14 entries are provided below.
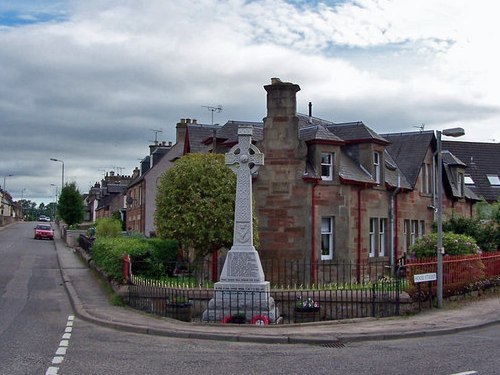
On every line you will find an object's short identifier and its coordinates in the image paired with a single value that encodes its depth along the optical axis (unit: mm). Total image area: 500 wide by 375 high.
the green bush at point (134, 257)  20078
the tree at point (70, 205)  68875
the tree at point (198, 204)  21656
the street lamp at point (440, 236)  17266
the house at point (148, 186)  45469
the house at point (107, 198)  74438
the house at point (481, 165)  46000
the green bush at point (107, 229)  36906
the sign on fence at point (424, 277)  16594
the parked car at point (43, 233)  61156
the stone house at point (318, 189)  23828
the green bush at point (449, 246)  21234
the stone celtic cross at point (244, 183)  16859
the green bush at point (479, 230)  26453
